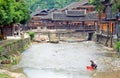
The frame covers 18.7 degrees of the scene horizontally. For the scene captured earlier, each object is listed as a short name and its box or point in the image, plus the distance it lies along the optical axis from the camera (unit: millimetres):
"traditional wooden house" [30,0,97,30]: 90812
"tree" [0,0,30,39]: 38431
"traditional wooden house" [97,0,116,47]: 62375
